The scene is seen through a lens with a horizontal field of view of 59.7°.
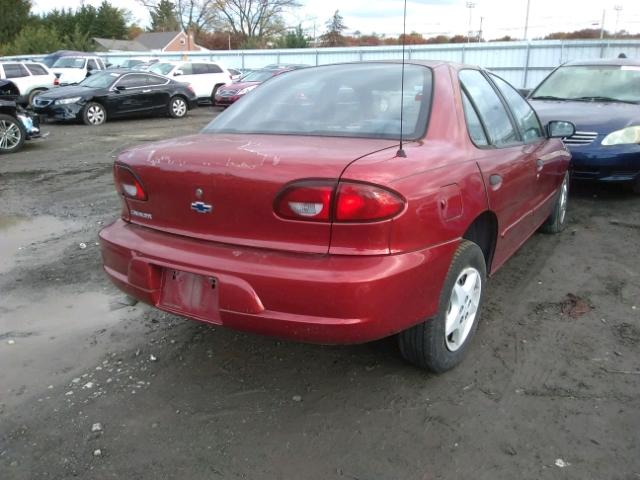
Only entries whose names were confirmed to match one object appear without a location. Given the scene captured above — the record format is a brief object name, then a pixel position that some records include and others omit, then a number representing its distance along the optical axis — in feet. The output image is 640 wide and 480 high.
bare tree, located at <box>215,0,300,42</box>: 209.97
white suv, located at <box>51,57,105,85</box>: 71.42
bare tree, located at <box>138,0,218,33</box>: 221.46
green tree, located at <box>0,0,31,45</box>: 156.46
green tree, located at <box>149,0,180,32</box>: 246.68
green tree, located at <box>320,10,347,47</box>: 211.20
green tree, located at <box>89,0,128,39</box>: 201.98
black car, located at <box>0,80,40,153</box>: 33.68
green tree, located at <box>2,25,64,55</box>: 139.64
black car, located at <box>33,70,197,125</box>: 48.39
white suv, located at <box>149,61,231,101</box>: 66.08
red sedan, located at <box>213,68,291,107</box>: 58.54
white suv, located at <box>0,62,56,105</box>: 56.65
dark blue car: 19.65
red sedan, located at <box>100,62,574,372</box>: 7.41
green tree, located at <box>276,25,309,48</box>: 182.09
